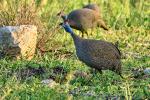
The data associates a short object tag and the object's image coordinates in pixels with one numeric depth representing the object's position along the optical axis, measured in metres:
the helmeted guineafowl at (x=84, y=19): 22.89
